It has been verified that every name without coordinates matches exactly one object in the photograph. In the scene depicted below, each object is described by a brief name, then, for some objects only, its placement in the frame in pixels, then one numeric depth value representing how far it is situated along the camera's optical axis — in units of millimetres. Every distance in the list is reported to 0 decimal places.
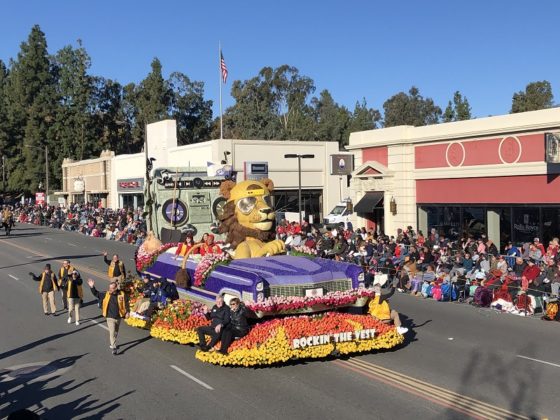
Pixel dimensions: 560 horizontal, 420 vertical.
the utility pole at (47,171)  67325
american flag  44531
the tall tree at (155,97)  73688
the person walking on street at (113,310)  11688
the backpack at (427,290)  18609
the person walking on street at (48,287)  15516
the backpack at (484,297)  16734
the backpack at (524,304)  15773
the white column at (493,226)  24641
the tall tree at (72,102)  71312
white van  35738
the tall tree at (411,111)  93375
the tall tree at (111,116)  81750
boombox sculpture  17578
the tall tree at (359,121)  76938
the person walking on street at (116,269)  16312
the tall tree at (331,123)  75444
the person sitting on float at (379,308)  11656
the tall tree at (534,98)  72812
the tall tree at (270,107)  77750
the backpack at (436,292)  18141
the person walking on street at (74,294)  14578
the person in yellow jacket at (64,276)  15352
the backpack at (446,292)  17969
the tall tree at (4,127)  77188
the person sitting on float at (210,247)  12133
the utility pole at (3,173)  79244
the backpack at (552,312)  14734
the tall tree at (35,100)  71562
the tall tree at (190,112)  80062
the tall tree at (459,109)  67375
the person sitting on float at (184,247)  13133
